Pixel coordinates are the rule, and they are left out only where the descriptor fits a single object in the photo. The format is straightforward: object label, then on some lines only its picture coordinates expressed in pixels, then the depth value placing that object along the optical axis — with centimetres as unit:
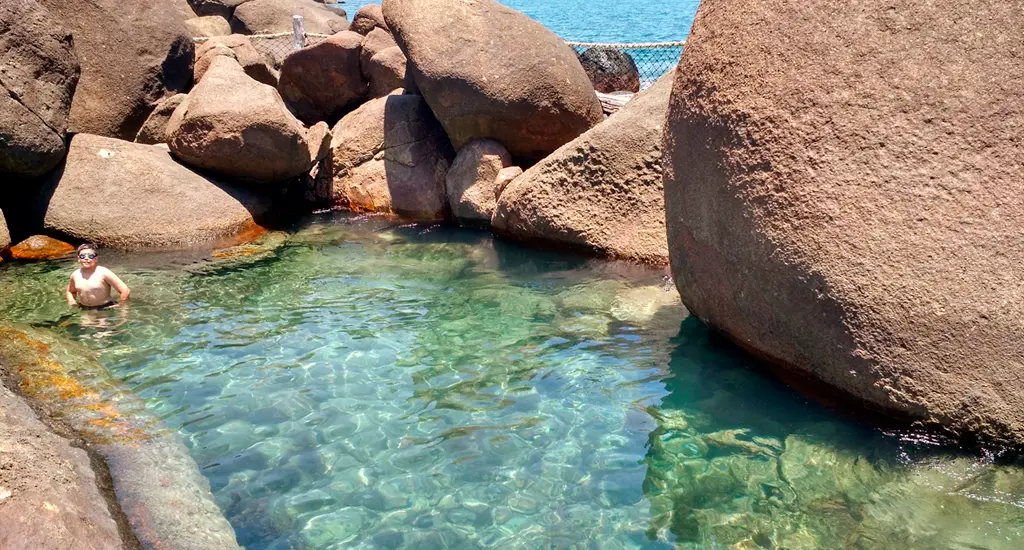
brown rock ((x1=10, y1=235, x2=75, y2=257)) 761
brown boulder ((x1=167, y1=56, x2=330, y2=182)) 826
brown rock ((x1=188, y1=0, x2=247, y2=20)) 1752
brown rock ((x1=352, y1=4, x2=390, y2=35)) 1148
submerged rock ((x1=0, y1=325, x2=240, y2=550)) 353
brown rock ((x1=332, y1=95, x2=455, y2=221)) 929
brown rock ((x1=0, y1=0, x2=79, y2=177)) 745
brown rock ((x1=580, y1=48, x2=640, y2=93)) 1255
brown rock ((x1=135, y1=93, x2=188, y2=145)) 915
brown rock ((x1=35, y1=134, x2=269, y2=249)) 788
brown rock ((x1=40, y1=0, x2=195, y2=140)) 882
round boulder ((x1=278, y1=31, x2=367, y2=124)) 1038
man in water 642
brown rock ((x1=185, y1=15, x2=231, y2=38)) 1392
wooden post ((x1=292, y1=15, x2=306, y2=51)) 1188
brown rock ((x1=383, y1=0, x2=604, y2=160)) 853
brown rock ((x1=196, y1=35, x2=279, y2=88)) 1017
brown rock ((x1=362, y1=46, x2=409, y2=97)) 1005
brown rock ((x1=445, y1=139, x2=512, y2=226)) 865
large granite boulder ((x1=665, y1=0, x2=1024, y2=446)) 379
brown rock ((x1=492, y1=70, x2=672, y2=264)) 736
